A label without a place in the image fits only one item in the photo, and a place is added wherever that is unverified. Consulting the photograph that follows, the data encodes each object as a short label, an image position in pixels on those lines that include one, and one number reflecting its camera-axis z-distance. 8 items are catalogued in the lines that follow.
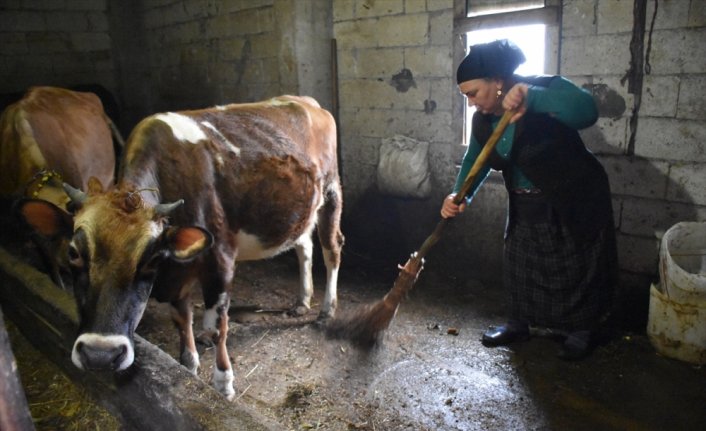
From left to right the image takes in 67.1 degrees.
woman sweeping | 2.70
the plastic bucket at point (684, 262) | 3.00
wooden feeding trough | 1.94
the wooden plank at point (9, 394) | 1.62
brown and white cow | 2.12
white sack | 4.72
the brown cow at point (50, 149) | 3.46
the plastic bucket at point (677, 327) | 3.05
